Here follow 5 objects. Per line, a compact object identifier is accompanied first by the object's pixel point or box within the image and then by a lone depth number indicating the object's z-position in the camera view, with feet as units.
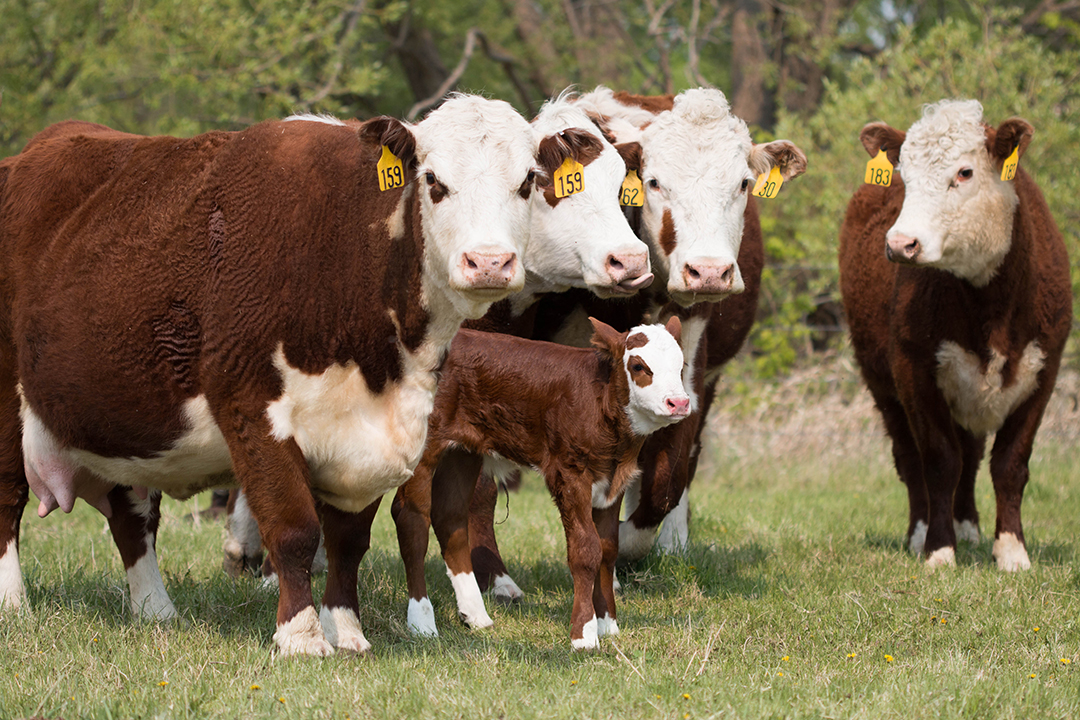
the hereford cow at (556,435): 34.73
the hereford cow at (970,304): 46.29
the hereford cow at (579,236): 36.86
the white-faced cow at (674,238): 39.91
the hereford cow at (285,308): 30.45
